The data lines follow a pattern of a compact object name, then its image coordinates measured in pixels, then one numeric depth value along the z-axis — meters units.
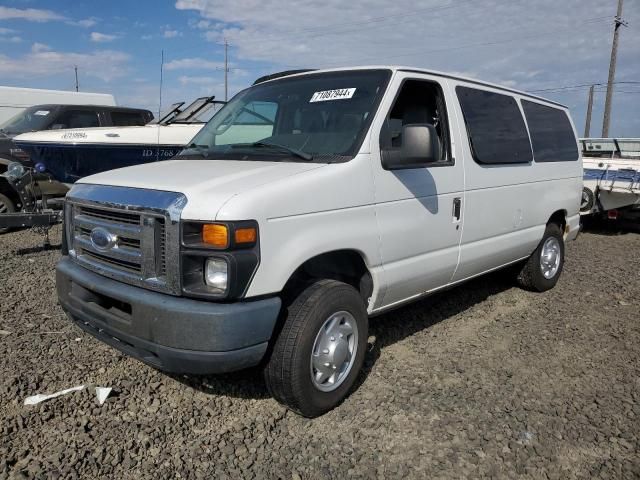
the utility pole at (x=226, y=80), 43.00
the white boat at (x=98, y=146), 8.48
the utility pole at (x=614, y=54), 25.30
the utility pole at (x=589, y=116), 35.78
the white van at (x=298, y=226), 2.64
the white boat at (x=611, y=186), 9.02
